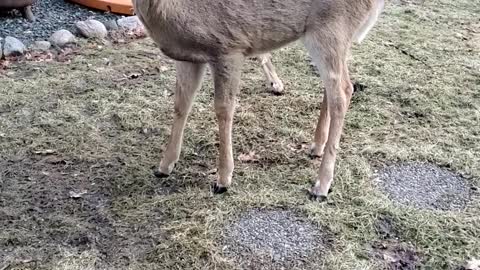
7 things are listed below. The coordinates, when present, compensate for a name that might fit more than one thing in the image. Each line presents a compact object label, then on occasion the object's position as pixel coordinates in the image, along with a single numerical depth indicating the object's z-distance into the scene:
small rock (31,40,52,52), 6.24
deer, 3.49
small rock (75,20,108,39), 6.59
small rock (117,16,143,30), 6.88
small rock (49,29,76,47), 6.37
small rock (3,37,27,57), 6.07
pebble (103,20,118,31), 6.82
